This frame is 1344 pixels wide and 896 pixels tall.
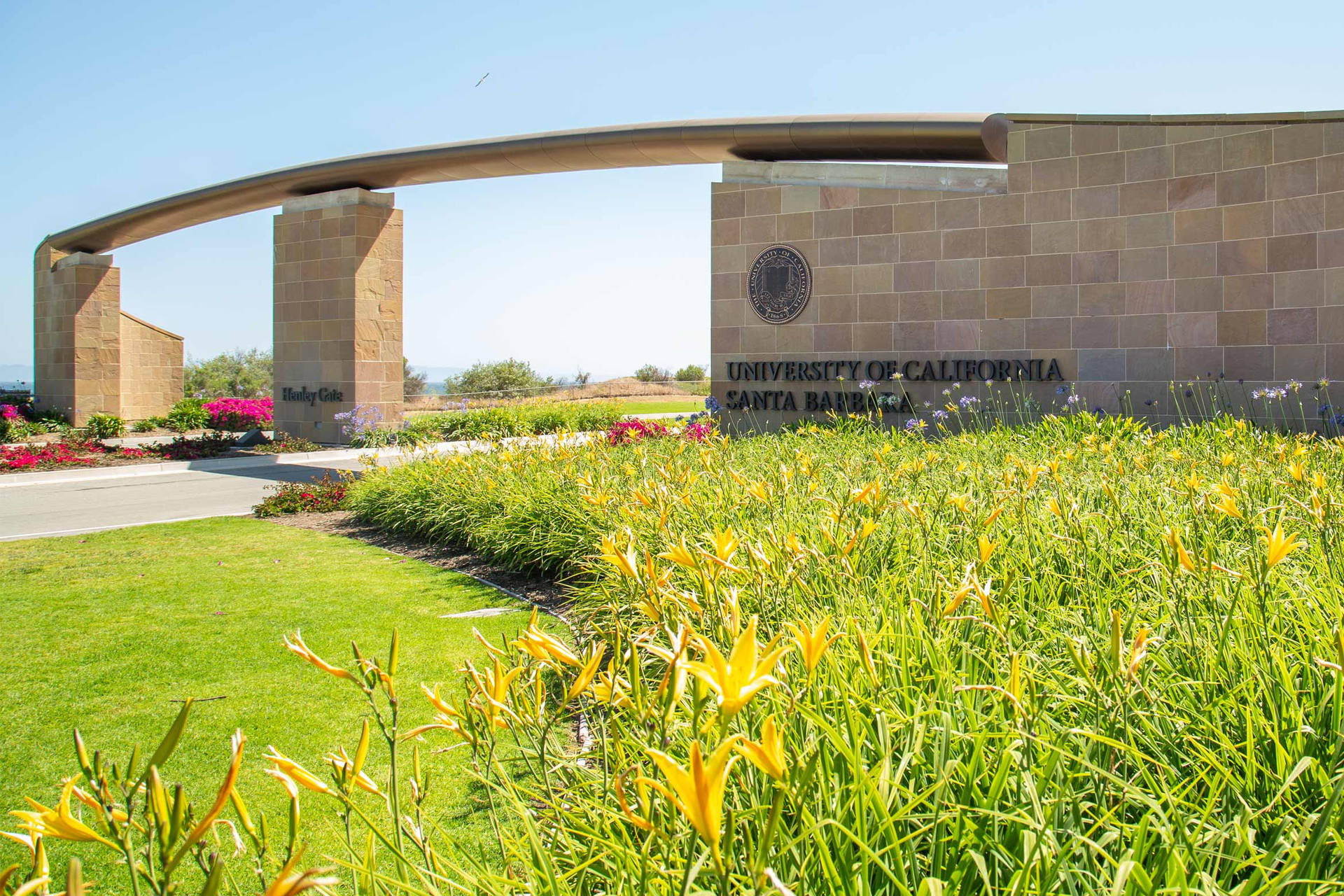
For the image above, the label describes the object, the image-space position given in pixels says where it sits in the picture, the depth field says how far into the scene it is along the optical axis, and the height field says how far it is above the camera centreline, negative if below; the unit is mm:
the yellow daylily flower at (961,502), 3469 -303
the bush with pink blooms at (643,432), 11898 -159
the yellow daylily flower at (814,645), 1331 -326
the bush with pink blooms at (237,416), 22531 +48
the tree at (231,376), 47688 +2234
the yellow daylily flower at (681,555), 1979 -286
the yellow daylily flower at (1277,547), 2027 -268
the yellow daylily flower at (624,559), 2006 -305
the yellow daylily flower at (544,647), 1616 -393
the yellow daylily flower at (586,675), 1489 -407
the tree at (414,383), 50312 +1970
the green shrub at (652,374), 51094 +2473
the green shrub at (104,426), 23297 -204
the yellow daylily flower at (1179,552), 2076 -289
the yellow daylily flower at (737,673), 1129 -308
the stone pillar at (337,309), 19953 +2355
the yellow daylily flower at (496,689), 1568 -469
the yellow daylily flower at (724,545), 2143 -288
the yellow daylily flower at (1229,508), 2625 -241
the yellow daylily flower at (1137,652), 1586 -393
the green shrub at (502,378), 45062 +2000
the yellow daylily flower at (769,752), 1065 -375
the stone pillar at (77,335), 26234 +2334
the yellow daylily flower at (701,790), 988 -393
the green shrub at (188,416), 24500 +48
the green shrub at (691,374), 53188 +2621
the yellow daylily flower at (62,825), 1076 -468
